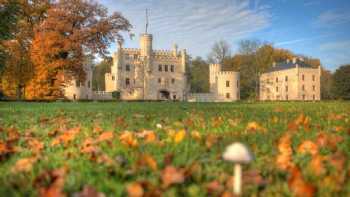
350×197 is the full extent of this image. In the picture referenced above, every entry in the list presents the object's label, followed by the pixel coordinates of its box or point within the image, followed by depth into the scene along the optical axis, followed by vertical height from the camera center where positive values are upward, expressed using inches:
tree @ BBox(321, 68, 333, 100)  2387.6 +119.4
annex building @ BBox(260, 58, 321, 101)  2188.7 +121.9
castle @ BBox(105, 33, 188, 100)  1755.7 +137.5
